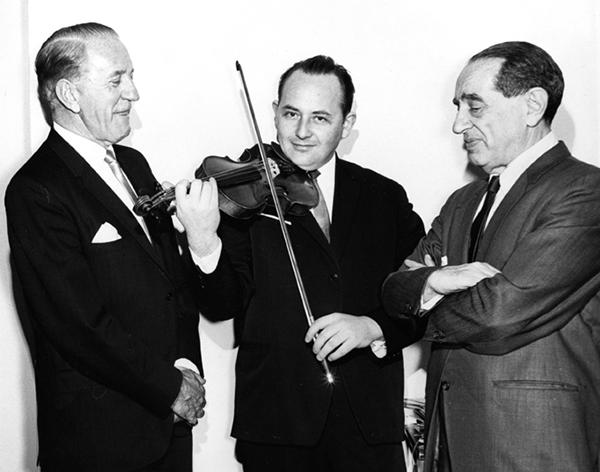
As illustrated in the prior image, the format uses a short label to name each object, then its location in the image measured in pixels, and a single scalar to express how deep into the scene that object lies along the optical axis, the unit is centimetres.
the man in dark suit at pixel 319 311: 269
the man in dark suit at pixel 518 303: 230
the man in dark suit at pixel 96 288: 239
